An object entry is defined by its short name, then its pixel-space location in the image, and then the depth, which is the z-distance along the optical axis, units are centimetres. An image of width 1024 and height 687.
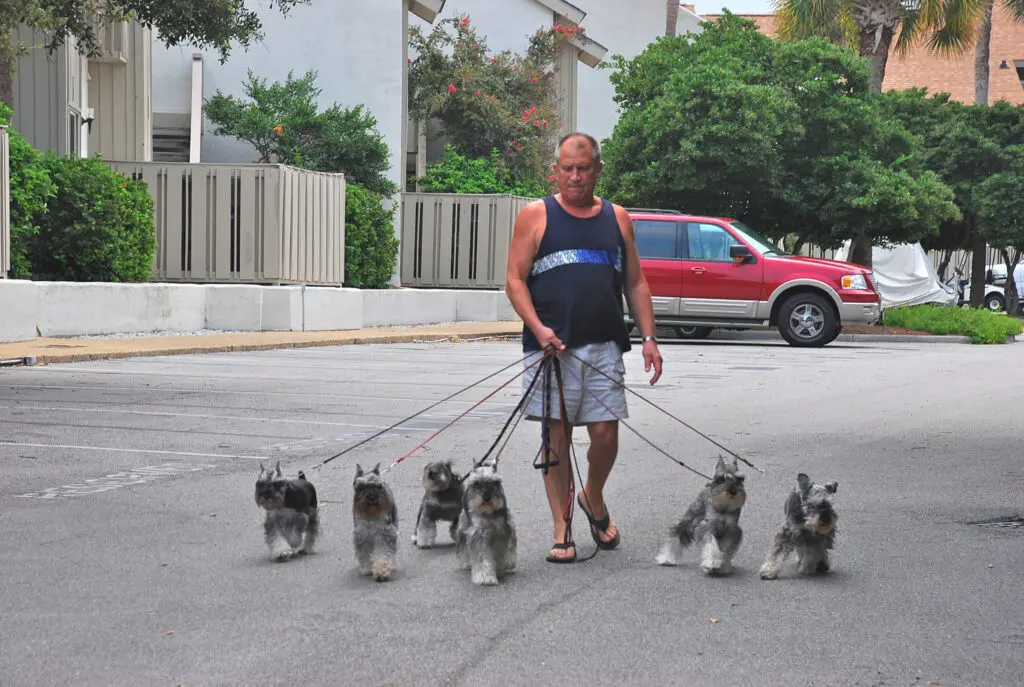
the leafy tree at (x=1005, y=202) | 4166
